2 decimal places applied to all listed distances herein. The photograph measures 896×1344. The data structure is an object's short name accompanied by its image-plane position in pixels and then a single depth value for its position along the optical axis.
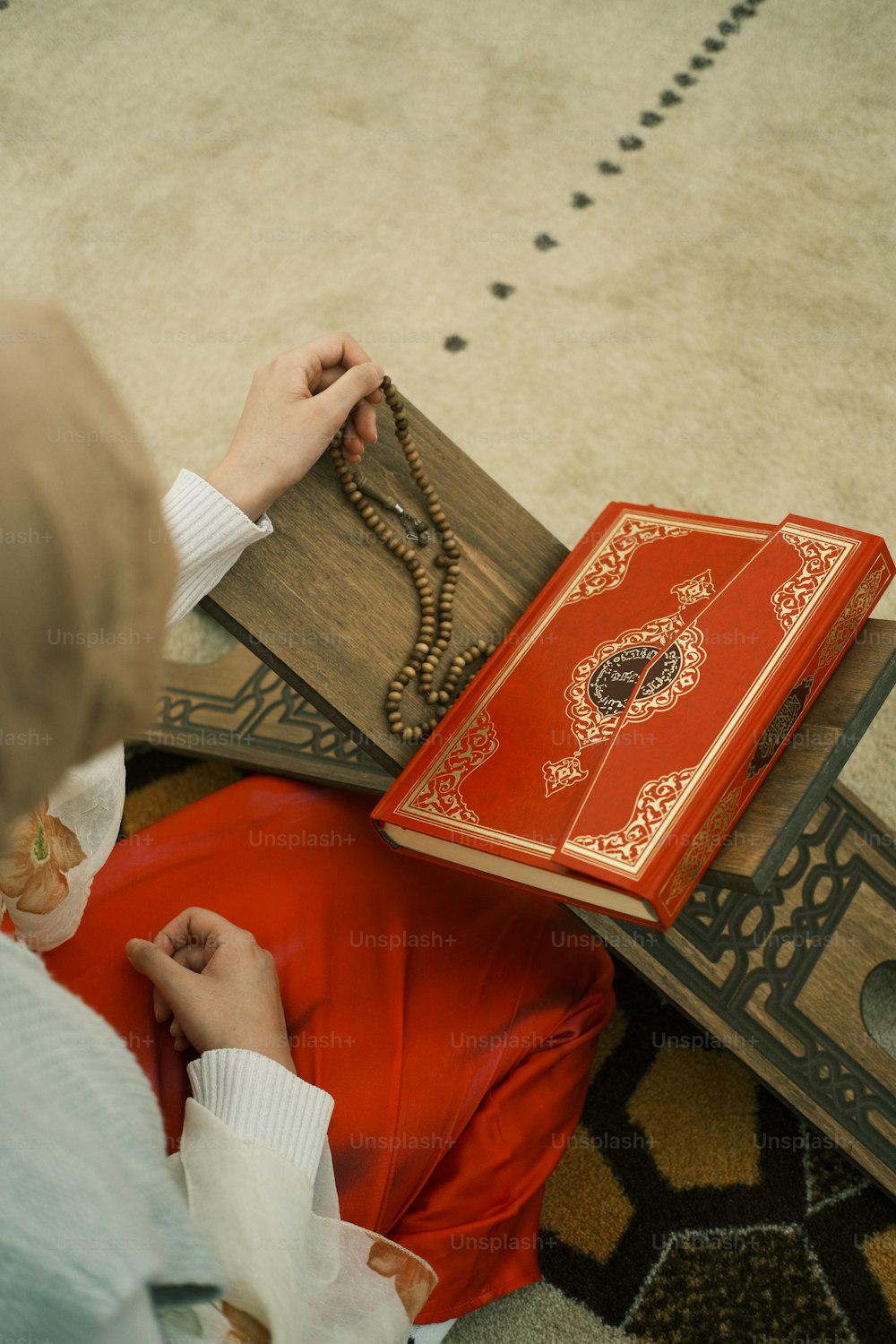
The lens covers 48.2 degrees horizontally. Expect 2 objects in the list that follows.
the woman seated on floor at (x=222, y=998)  0.43
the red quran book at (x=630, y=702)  0.73
